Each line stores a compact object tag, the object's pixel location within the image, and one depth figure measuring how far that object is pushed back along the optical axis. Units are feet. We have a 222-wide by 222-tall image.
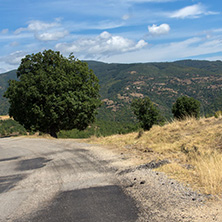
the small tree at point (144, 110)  136.22
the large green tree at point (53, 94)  75.31
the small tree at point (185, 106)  184.92
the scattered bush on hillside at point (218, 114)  50.71
